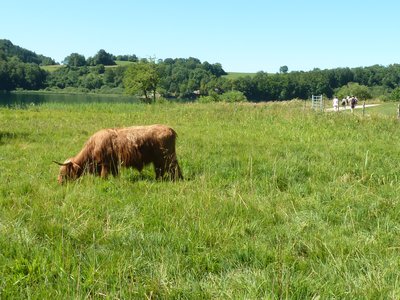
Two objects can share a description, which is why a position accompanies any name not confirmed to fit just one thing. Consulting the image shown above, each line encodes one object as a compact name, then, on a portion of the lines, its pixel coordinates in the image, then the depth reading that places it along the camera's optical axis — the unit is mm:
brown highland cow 7773
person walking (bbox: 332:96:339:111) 34750
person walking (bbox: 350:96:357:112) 34206
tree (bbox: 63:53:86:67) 178625
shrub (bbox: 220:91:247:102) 96275
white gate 36969
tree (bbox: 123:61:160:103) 72812
